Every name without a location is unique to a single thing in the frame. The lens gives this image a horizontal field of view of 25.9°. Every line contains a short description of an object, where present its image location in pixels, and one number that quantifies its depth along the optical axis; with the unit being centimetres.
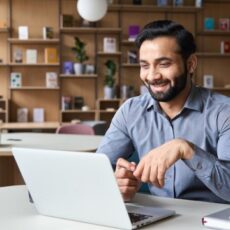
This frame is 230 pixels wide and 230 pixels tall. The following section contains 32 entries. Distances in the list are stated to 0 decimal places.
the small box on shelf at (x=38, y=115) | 751
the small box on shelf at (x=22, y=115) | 748
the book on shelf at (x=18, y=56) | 737
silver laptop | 130
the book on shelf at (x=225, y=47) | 761
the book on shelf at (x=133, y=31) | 755
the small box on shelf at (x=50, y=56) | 736
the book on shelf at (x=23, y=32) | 733
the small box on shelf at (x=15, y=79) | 739
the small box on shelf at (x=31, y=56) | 739
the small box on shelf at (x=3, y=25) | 727
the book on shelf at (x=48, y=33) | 730
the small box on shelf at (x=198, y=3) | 743
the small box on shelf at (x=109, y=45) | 749
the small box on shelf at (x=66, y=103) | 741
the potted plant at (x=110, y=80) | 736
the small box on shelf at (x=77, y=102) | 752
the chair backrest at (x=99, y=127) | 584
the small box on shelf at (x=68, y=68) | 739
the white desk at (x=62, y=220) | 141
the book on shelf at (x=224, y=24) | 767
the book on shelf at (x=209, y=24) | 764
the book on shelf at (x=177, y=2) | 754
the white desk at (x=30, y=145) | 359
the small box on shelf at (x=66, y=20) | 737
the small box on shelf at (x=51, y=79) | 743
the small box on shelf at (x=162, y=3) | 751
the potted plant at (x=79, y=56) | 731
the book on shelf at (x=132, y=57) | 748
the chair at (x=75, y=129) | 500
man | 187
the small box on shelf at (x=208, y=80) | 769
